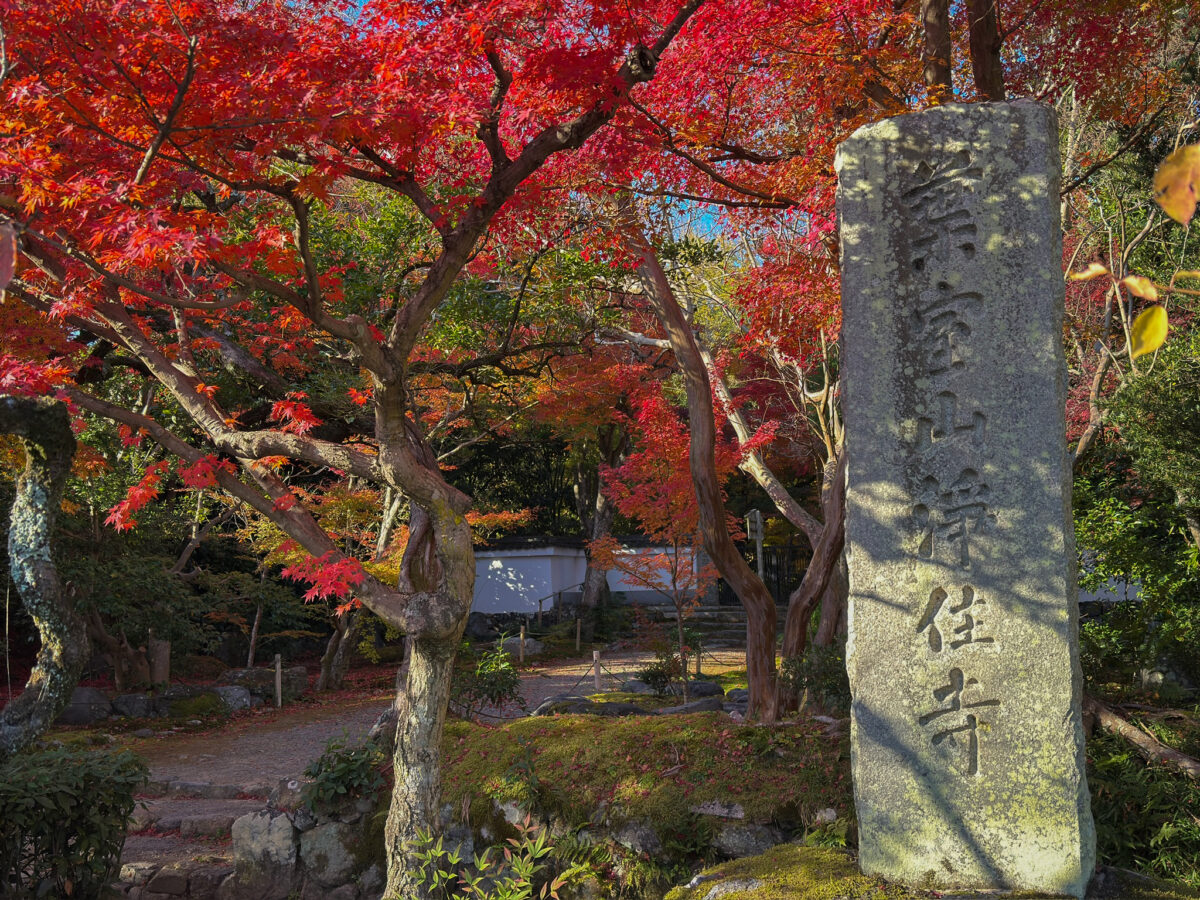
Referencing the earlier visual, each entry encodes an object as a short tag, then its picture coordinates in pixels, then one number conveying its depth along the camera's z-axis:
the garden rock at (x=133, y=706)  12.06
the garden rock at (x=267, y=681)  13.46
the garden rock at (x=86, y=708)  11.56
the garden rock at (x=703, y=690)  12.05
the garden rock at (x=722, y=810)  5.14
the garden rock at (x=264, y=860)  5.89
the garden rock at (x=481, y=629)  18.73
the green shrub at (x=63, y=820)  4.77
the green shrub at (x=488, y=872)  4.93
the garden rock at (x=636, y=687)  12.59
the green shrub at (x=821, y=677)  6.55
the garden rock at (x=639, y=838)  5.15
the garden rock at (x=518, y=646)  16.92
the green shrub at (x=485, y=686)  8.31
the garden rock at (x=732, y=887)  3.62
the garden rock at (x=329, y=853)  5.89
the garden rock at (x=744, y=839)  5.04
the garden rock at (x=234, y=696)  12.78
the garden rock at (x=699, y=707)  9.63
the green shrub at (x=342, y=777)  6.02
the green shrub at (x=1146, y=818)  4.63
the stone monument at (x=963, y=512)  3.43
